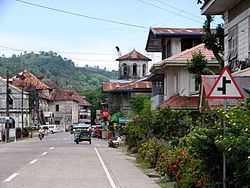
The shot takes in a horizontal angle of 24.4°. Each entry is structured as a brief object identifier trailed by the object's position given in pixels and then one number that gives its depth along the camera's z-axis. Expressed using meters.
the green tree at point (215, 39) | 26.80
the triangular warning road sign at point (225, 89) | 11.48
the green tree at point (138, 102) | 55.27
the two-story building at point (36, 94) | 111.97
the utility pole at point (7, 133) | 65.38
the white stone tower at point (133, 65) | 87.38
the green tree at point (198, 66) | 29.19
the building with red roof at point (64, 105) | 140.62
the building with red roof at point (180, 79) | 38.00
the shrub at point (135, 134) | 33.16
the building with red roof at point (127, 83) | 76.50
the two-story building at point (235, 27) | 19.64
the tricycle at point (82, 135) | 55.75
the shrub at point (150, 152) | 23.48
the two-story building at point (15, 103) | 105.06
